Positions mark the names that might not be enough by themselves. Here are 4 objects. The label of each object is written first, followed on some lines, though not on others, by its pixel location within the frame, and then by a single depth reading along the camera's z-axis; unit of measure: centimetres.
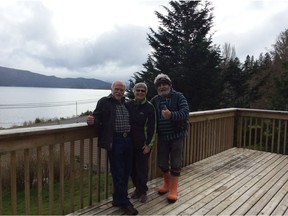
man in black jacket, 288
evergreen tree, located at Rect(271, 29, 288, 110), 1013
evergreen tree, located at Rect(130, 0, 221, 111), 1572
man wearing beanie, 333
